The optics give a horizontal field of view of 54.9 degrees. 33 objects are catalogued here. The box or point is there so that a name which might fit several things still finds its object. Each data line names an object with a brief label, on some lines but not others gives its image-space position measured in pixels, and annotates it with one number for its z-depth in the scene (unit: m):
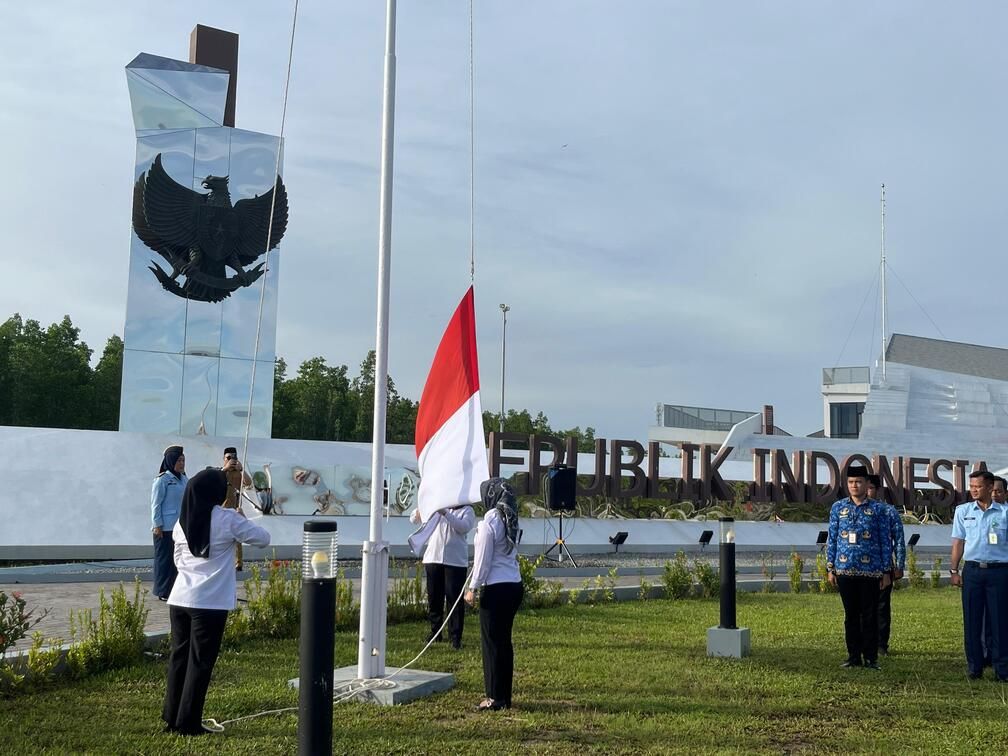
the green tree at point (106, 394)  62.38
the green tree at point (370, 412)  68.50
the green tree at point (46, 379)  59.44
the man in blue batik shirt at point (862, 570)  8.01
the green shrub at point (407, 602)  10.24
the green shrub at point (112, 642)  7.03
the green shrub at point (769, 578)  14.44
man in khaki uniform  11.34
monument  24.61
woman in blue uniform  9.37
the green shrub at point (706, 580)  13.42
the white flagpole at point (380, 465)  6.80
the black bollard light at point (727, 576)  8.47
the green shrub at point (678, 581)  13.08
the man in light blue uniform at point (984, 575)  7.61
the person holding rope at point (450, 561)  8.56
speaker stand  19.31
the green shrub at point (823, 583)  14.56
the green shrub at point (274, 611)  8.78
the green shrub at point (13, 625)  6.60
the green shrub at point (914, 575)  15.44
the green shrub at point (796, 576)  14.50
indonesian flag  7.41
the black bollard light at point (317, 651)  3.94
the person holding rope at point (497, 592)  6.29
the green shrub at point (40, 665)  6.58
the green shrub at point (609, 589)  12.38
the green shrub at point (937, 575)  15.87
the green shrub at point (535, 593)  11.62
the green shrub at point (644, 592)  12.84
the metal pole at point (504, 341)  54.94
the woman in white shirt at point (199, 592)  5.60
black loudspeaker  18.27
